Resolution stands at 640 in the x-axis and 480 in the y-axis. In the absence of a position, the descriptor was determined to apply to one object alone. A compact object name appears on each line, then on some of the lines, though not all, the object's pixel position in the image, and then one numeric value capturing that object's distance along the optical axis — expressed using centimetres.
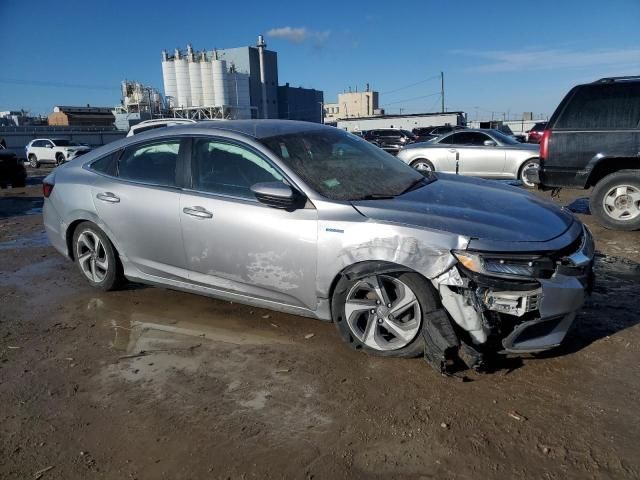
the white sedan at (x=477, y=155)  1188
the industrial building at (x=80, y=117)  7288
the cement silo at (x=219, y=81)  6231
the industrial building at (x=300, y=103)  7862
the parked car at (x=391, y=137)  2478
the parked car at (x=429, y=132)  2508
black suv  641
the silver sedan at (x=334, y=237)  301
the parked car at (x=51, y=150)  2830
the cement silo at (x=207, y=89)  6306
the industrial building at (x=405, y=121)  5331
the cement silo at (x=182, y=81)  6306
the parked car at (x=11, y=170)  1464
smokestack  7094
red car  1688
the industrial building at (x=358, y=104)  10536
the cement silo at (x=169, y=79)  6328
